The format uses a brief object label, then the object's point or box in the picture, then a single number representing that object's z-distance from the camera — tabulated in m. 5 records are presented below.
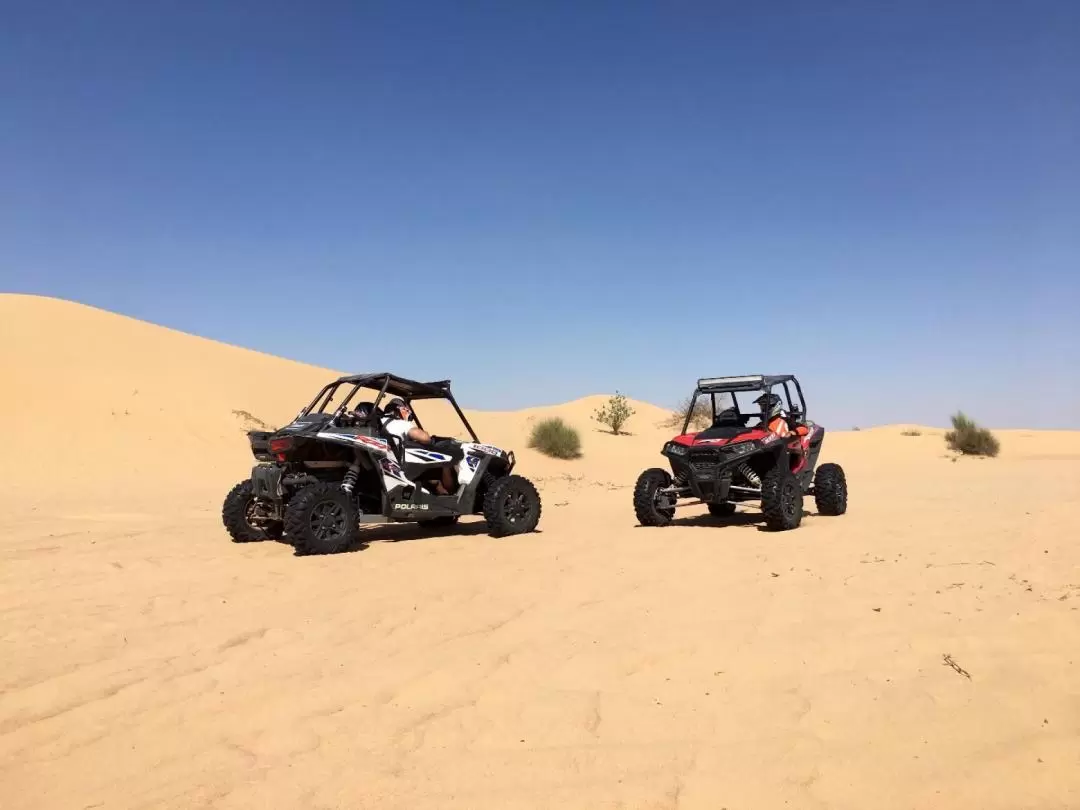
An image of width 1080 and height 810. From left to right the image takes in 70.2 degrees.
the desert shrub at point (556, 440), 26.06
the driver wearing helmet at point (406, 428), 8.86
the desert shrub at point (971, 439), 27.34
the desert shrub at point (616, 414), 34.91
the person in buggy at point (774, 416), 9.85
